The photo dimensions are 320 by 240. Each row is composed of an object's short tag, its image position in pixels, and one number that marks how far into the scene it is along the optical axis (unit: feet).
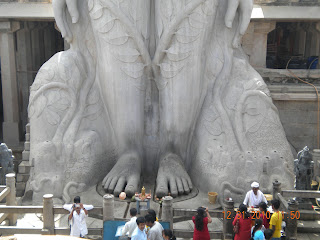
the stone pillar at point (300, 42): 40.37
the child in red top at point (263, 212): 13.65
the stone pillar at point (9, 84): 33.27
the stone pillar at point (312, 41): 33.71
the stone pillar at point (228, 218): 13.78
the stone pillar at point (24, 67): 36.40
